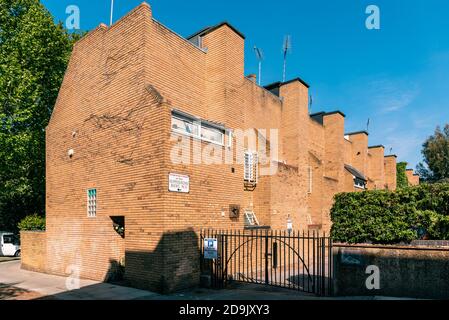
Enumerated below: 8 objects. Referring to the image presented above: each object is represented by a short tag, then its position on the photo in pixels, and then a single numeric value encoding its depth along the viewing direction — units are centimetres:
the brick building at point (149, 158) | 1002
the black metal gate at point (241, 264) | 1056
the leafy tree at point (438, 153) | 4516
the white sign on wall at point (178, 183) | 990
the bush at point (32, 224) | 1599
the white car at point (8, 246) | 2345
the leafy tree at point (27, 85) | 1723
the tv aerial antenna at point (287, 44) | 2399
